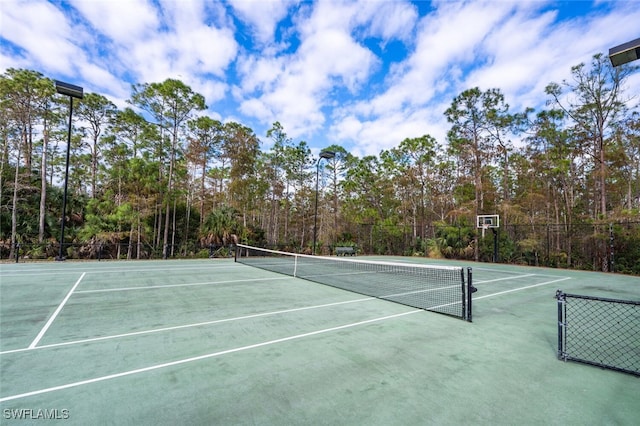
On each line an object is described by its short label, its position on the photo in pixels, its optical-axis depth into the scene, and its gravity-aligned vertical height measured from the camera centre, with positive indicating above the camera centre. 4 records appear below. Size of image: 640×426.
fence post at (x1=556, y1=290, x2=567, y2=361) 3.13 -1.11
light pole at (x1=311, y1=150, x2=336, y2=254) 16.69 +4.50
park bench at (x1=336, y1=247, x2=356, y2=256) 19.67 -1.87
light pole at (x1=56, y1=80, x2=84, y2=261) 10.38 +5.12
